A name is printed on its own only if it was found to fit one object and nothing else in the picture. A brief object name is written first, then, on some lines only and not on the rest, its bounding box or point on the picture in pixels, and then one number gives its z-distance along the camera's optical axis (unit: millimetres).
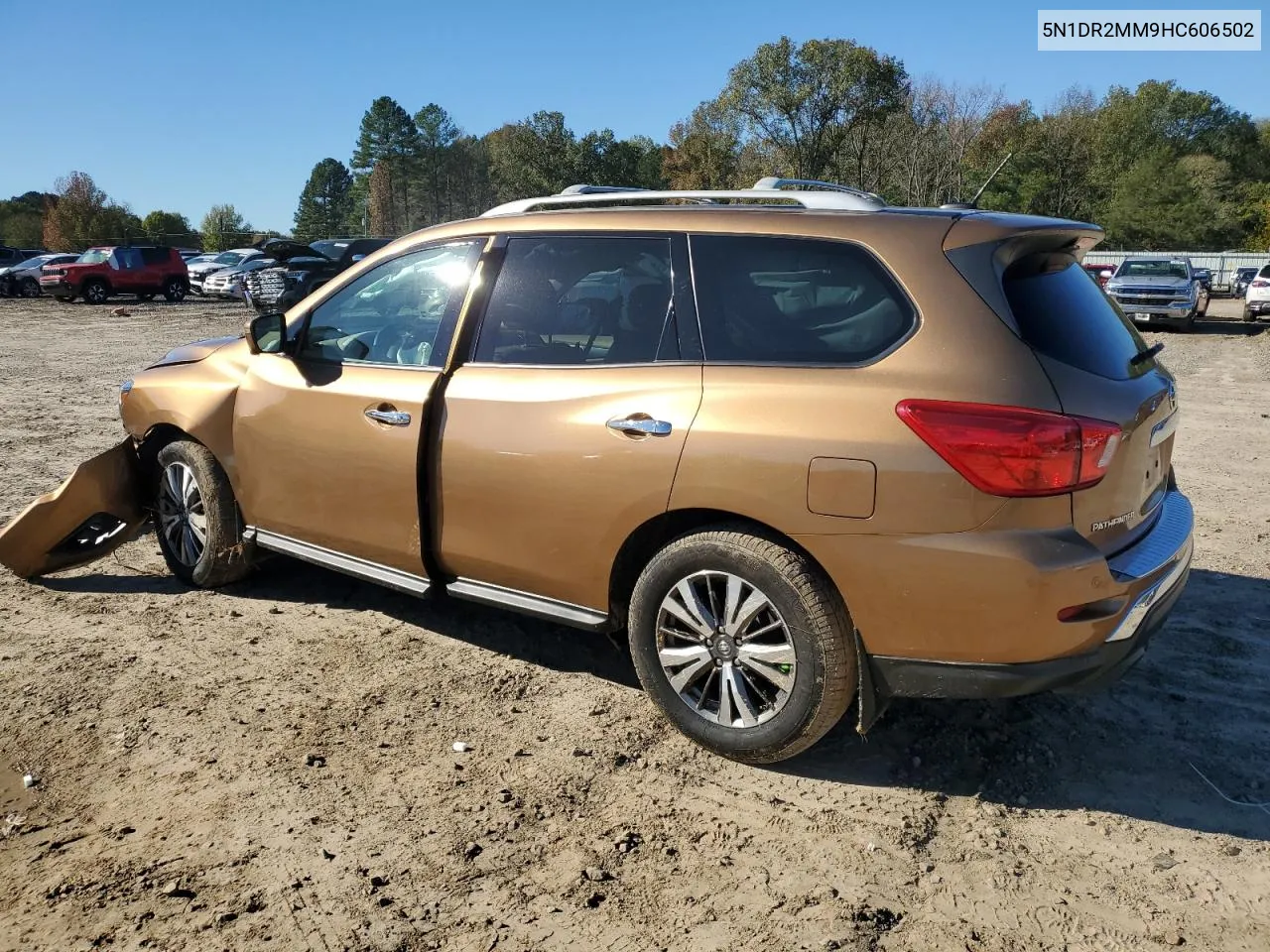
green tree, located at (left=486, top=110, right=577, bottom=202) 61875
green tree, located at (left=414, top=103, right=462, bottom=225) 81375
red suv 31703
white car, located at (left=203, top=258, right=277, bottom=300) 34500
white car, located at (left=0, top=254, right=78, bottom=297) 35250
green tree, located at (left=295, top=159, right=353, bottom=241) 97125
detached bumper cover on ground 5055
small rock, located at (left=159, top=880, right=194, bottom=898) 2721
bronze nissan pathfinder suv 2900
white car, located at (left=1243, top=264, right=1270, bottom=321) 24391
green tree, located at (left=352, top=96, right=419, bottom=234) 82188
